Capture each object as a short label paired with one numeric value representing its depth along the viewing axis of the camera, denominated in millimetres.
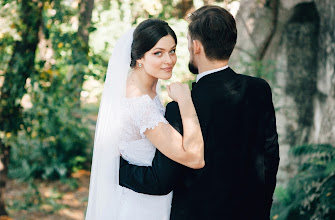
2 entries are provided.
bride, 2348
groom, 1962
